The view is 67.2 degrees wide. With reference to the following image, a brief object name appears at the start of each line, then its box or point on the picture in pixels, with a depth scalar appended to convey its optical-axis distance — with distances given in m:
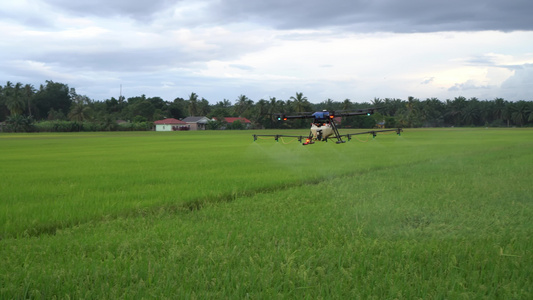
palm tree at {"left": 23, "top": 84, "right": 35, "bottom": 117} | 128.16
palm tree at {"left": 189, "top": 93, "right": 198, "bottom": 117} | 141.75
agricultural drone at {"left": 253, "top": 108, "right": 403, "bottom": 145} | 19.70
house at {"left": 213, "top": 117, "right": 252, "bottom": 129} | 114.64
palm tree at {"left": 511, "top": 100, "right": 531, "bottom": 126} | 127.12
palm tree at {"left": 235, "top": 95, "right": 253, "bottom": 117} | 153.18
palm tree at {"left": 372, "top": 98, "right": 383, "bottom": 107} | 143.86
